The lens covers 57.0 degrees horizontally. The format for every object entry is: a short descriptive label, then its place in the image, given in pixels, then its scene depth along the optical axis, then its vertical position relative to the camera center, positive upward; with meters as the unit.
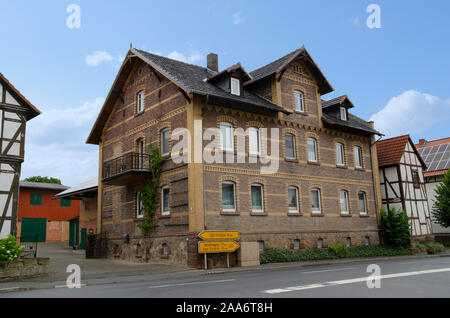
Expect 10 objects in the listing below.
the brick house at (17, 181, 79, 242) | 39.69 +3.24
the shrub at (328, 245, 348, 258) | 21.83 -0.78
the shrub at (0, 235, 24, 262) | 13.38 -0.08
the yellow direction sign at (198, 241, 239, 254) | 16.58 -0.28
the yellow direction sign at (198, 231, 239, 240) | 16.78 +0.19
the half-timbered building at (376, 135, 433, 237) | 27.22 +3.40
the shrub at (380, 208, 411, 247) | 25.38 +0.27
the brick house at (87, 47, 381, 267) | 18.42 +4.12
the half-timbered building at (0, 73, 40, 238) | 17.80 +4.40
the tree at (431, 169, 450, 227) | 30.75 +2.05
